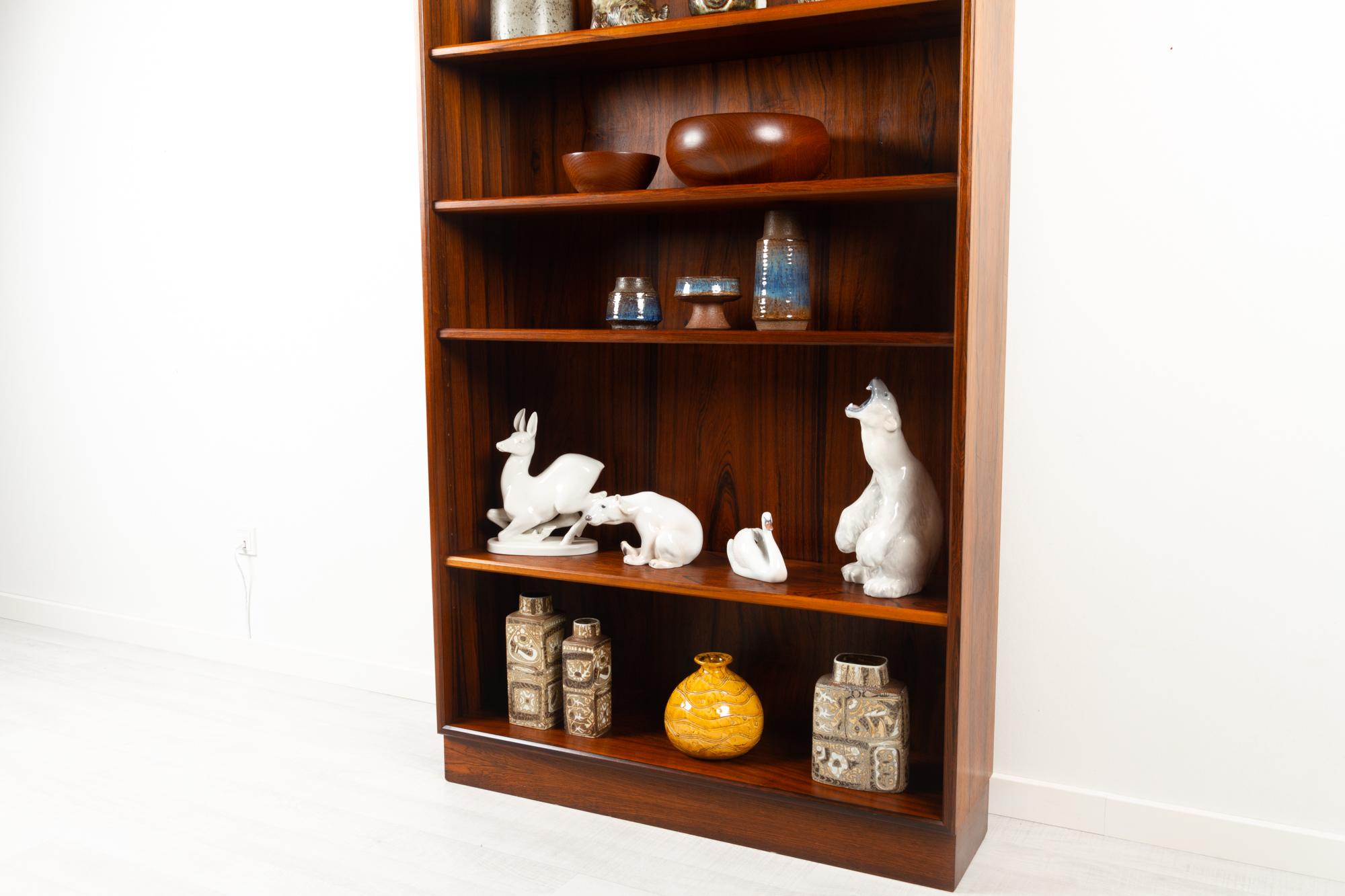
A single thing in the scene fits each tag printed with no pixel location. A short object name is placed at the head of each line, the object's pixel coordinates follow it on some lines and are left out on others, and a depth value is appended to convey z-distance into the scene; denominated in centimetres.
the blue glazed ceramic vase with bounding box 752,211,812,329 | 202
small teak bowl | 208
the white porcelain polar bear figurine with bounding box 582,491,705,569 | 216
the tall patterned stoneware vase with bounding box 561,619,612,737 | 219
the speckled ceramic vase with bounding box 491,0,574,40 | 216
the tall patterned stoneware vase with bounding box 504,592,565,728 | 226
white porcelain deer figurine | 228
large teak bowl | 190
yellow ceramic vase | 204
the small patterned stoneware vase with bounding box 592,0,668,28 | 210
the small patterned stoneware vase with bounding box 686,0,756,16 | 196
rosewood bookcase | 185
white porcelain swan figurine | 202
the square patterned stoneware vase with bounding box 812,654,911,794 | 192
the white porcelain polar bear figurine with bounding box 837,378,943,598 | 190
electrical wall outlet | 310
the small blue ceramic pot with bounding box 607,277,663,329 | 215
